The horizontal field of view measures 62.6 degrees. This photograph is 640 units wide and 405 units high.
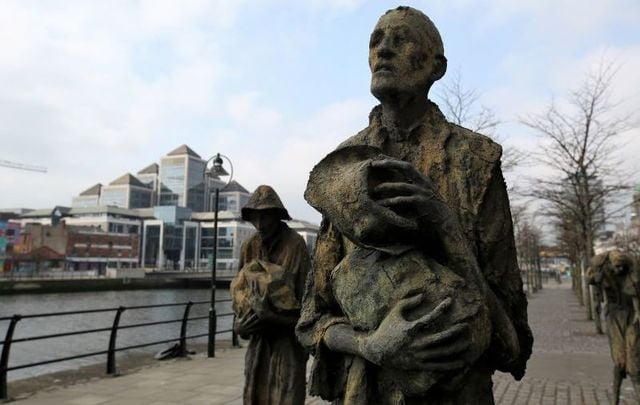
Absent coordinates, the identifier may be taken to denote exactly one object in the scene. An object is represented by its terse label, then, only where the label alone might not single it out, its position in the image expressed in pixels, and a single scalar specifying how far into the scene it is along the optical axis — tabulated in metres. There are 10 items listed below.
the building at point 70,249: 66.75
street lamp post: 11.21
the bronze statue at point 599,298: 7.51
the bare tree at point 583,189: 16.48
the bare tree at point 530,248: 32.81
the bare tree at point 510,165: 16.28
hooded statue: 4.35
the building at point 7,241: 63.41
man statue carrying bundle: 1.33
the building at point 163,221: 87.00
